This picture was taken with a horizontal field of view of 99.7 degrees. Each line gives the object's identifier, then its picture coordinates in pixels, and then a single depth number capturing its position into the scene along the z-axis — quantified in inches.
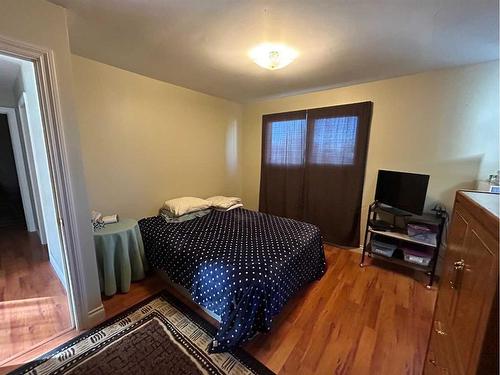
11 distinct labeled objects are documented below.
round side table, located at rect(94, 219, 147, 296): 75.9
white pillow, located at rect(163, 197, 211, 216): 102.7
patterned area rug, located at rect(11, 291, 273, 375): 53.2
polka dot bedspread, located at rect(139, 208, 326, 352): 58.4
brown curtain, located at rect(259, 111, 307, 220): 129.3
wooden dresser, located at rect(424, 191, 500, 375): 21.9
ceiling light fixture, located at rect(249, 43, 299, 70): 70.8
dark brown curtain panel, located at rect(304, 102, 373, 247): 109.7
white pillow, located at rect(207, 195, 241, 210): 119.2
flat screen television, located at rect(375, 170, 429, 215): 87.7
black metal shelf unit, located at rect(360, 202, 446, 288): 85.5
